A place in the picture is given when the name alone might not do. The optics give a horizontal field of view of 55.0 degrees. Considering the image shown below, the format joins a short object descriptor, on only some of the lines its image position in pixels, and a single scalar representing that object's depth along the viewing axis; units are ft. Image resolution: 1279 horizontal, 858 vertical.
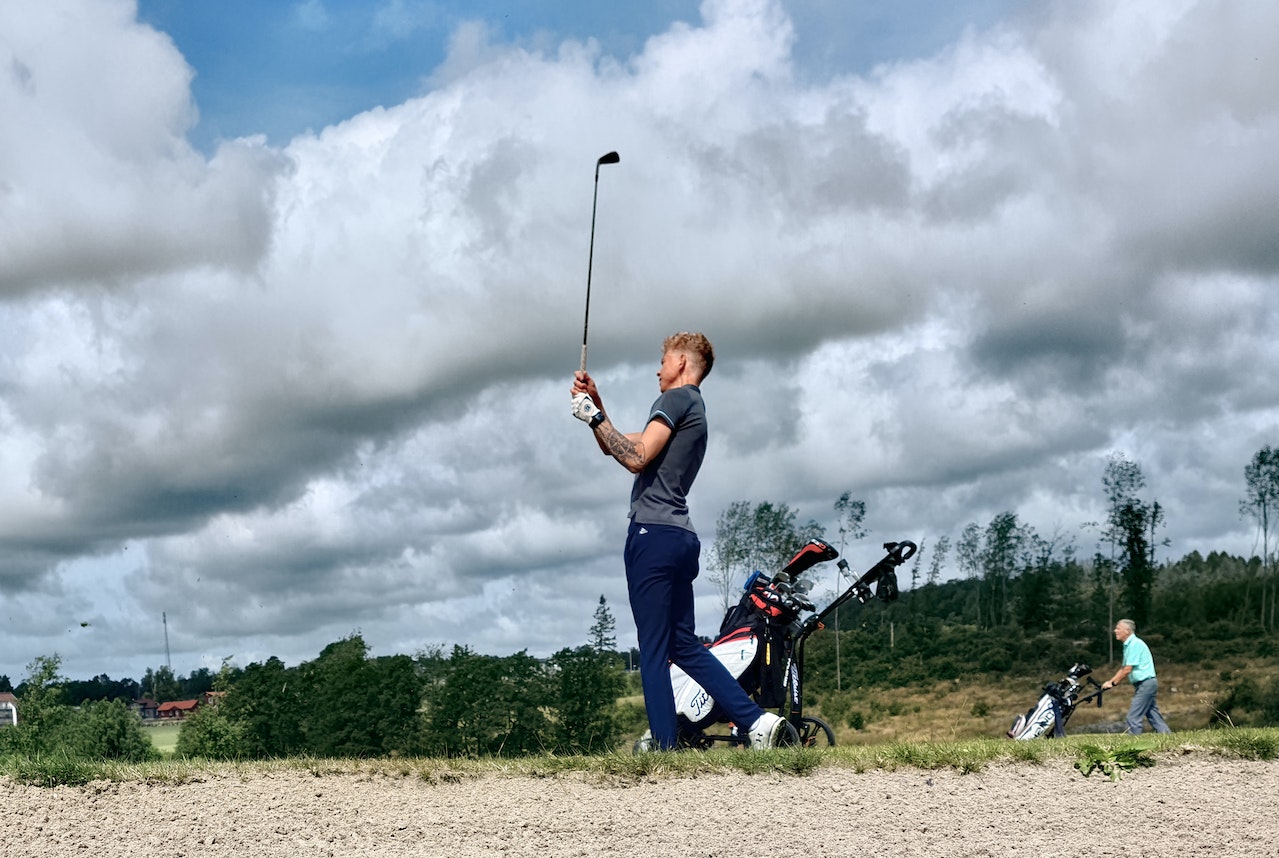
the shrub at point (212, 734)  150.20
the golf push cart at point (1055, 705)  71.20
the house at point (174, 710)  187.52
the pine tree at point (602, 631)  139.40
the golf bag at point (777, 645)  33.81
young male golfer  27.40
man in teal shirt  63.87
